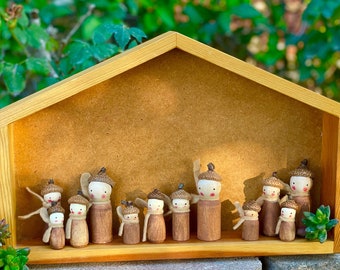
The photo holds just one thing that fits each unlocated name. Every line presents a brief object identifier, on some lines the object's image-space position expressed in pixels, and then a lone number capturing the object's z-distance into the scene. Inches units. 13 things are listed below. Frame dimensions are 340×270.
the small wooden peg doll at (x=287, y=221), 42.3
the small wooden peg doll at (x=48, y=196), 41.8
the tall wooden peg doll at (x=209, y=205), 42.1
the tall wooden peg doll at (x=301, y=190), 43.4
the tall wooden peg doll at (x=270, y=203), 43.1
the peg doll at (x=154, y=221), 42.3
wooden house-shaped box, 41.8
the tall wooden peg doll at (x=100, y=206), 41.9
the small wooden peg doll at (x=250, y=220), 42.7
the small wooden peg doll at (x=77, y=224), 41.5
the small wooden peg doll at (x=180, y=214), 42.4
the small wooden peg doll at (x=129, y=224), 42.1
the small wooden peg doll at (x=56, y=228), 41.1
